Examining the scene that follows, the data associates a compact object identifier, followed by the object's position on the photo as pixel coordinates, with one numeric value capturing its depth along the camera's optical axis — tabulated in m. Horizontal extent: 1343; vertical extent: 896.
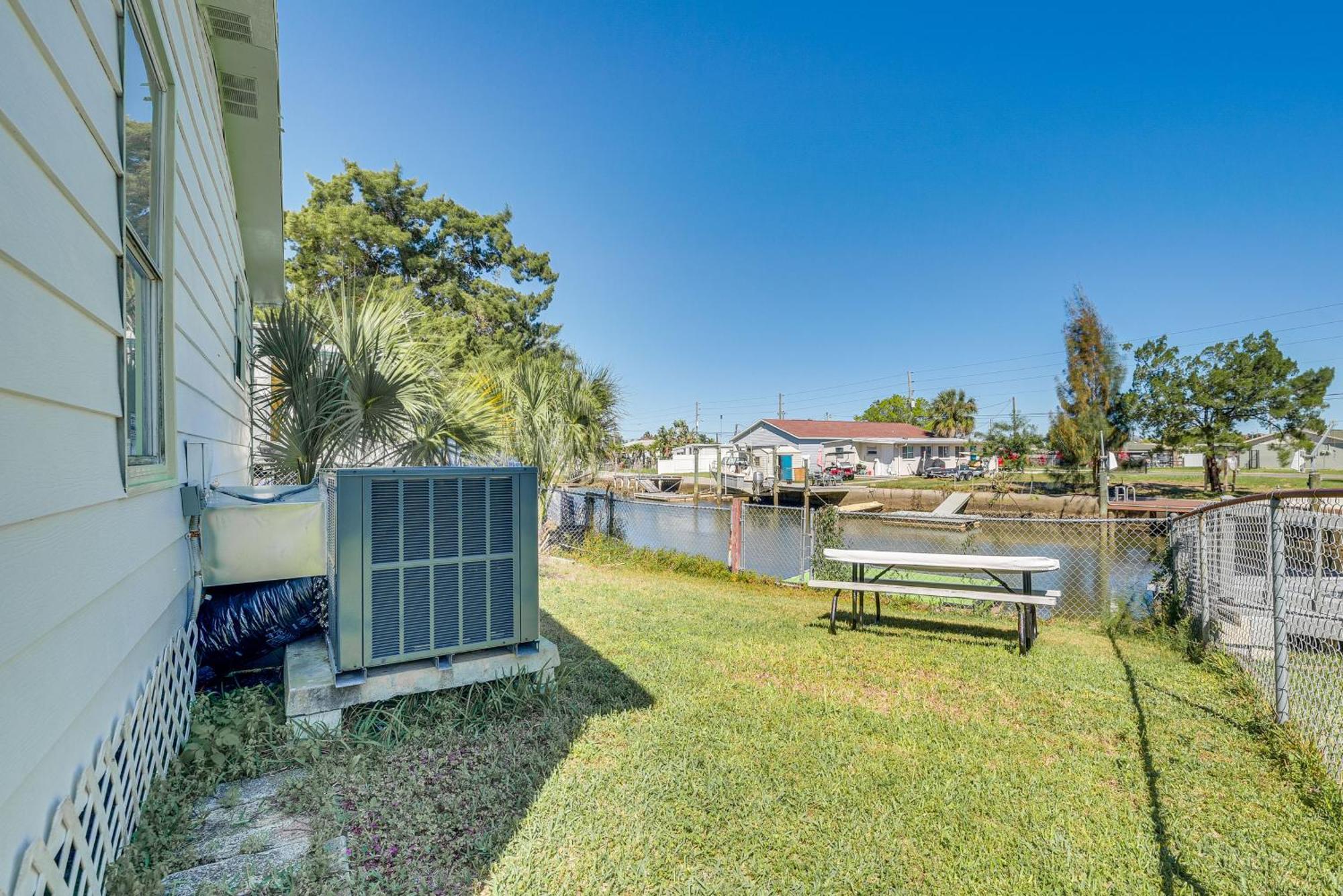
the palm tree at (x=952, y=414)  49.62
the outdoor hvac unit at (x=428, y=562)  2.80
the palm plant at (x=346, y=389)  5.03
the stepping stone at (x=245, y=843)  1.84
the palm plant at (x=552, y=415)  9.55
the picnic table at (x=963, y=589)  4.54
